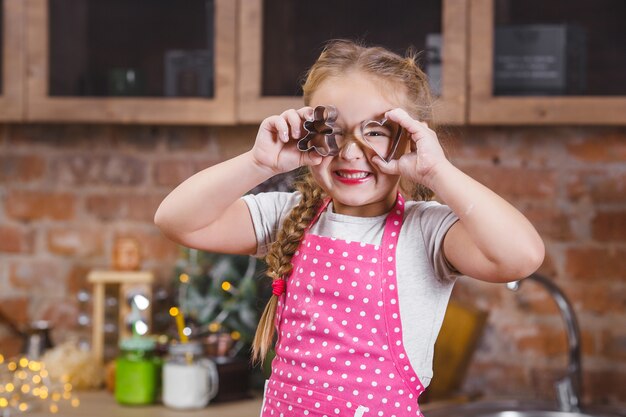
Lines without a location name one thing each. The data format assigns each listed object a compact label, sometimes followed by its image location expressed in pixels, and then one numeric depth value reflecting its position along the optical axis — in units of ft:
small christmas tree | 9.17
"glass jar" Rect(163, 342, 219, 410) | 8.75
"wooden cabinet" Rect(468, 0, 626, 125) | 8.83
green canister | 8.89
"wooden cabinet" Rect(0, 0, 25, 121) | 9.30
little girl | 6.35
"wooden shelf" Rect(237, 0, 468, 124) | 8.86
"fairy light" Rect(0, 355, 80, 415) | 8.74
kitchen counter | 8.68
